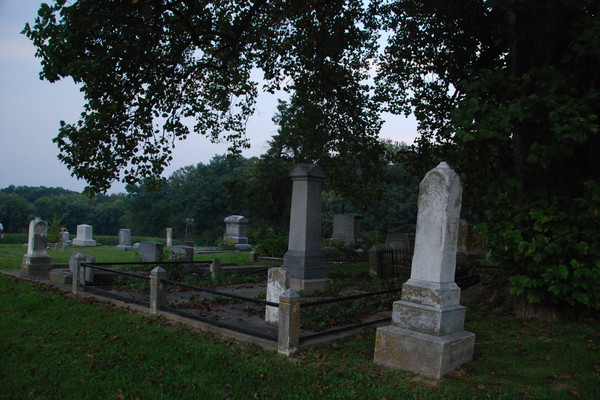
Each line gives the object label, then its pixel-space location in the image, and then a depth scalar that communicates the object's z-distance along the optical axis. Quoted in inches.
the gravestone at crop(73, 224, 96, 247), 1187.3
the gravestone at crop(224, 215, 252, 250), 1209.4
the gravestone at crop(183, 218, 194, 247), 1074.2
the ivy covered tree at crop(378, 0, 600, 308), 271.0
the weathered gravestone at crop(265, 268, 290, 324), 320.5
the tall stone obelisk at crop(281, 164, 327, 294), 440.8
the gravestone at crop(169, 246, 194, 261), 630.5
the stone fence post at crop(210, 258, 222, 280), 552.0
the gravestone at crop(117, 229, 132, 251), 1159.3
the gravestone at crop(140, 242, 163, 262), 612.7
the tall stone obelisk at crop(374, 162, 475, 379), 227.1
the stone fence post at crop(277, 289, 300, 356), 252.4
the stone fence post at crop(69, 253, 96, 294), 434.3
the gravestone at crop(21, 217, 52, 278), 527.2
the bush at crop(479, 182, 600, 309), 290.0
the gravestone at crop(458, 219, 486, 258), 718.5
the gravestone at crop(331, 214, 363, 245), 1037.8
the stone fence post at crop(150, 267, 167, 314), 351.6
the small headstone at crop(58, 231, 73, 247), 1087.6
